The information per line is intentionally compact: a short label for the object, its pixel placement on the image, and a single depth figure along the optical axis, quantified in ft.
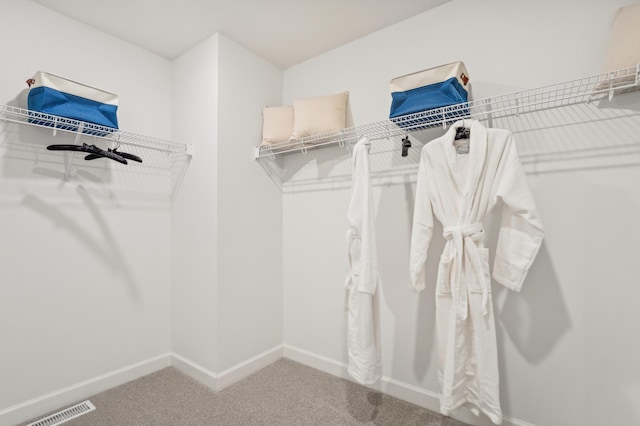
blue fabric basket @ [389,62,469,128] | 5.22
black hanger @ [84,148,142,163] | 6.21
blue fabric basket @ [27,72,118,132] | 5.47
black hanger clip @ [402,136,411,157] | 5.92
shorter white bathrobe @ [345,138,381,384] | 5.43
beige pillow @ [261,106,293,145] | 7.80
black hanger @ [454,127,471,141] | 5.36
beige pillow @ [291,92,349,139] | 7.09
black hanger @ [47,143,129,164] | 5.59
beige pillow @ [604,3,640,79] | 4.17
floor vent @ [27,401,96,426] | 5.72
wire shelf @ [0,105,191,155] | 5.56
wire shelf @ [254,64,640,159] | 4.36
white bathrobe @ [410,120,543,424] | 4.71
